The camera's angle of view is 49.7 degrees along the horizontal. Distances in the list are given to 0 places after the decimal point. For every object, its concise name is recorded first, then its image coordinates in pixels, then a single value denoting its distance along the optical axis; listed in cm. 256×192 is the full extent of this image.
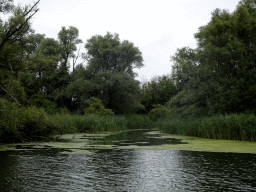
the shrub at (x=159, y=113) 3587
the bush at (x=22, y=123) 1319
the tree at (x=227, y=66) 2192
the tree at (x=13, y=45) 1305
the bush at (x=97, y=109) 3052
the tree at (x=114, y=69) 3847
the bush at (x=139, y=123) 3098
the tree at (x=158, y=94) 4897
